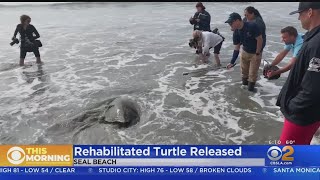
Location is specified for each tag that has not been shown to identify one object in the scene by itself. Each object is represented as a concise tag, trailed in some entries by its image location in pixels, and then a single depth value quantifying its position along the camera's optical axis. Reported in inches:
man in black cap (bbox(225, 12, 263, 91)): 240.1
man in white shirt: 331.3
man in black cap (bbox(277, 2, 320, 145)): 101.1
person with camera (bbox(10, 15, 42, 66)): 352.9
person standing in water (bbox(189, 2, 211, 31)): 370.9
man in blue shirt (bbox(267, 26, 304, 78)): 184.2
